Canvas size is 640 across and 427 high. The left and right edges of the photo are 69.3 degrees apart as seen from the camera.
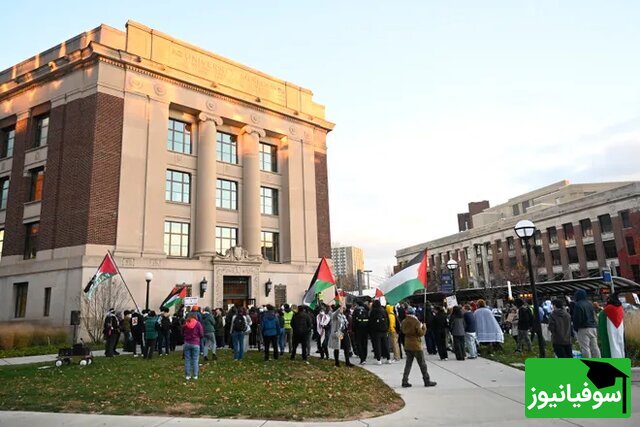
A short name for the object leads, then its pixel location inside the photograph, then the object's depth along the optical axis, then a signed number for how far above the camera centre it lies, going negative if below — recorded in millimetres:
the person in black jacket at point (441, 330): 15820 -1150
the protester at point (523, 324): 16234 -1072
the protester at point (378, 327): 15281 -923
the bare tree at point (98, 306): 25266 +148
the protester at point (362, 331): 15719 -1083
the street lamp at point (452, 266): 26258 +1651
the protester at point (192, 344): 12242 -996
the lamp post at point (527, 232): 14292 +2020
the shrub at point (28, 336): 22047 -1196
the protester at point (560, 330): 11898 -970
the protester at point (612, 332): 10914 -987
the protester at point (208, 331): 16906 -934
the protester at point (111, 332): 18594 -918
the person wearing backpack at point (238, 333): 16578 -1030
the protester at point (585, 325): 12250 -893
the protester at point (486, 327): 16594 -1151
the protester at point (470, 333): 15742 -1292
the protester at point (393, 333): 16341 -1242
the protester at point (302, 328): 16078 -918
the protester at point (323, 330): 16266 -1066
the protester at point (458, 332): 15555 -1214
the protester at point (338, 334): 14711 -1066
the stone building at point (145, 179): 28109 +8759
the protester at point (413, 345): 10852 -1112
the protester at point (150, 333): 17547 -966
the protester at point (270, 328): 16484 -898
